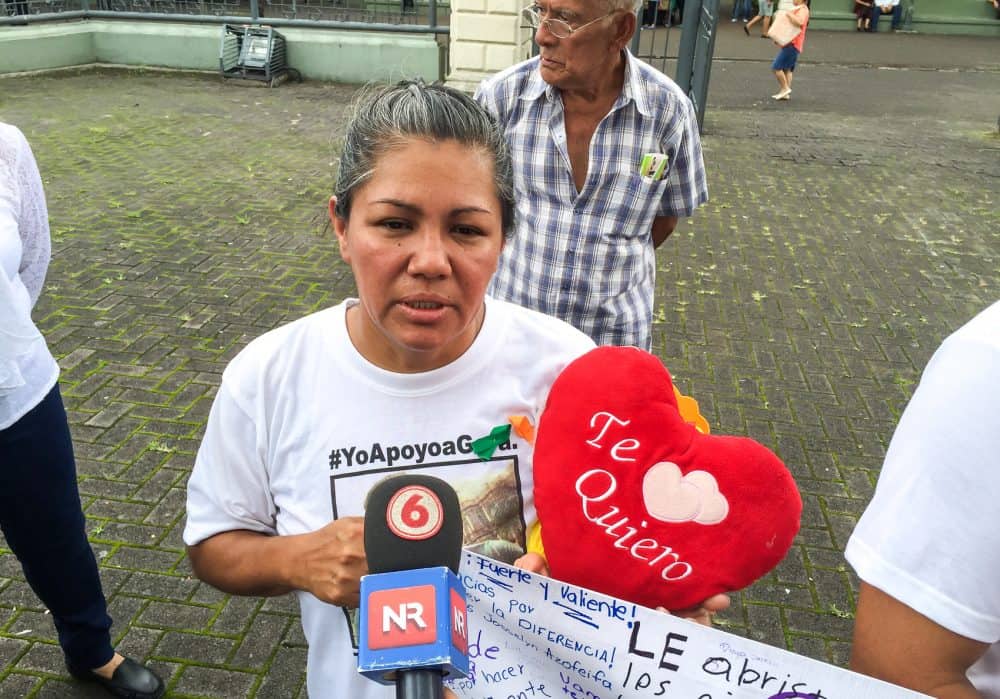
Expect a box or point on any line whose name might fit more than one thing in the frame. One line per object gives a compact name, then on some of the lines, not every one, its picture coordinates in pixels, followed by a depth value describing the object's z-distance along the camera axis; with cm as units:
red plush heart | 131
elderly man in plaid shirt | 276
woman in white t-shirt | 138
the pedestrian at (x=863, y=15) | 2355
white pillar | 1117
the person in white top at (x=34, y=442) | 217
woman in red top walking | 1353
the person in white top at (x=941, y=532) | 102
